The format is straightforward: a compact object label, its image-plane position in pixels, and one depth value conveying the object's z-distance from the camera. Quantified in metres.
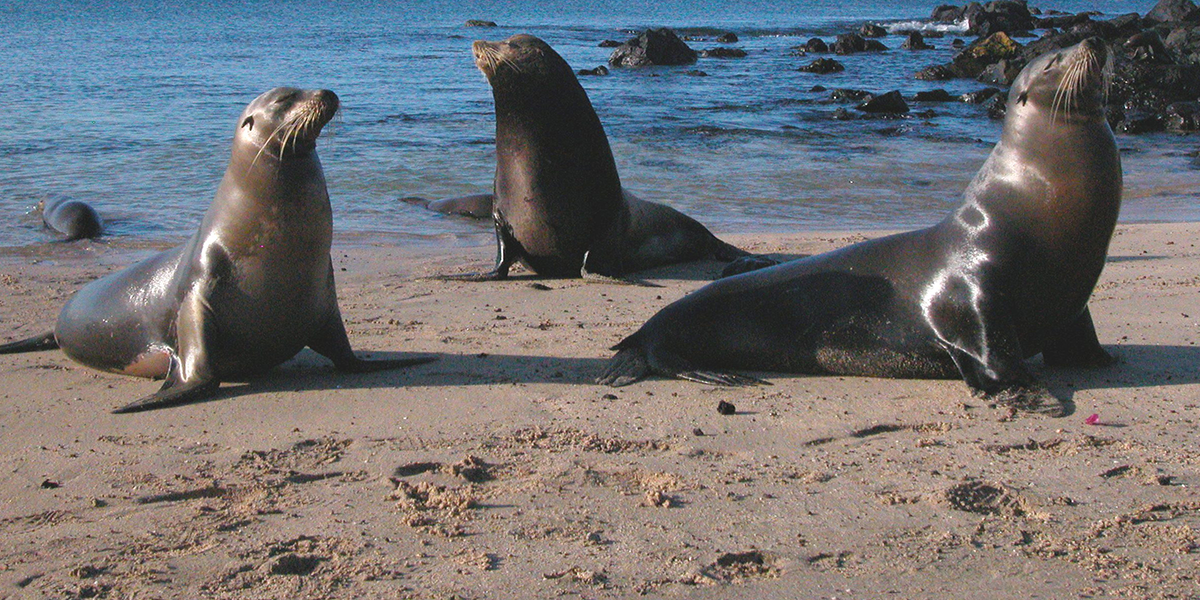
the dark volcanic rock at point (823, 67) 30.82
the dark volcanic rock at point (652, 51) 32.22
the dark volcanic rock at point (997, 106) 21.66
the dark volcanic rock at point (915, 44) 39.04
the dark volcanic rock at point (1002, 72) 27.14
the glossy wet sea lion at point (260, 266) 5.20
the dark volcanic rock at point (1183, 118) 19.70
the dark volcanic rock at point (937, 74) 29.16
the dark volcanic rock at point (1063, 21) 42.72
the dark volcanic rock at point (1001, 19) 44.94
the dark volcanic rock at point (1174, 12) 37.09
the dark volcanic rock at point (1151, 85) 22.31
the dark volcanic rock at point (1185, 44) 26.71
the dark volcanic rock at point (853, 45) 37.00
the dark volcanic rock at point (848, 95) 23.71
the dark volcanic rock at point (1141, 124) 19.52
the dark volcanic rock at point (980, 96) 23.80
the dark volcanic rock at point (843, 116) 20.98
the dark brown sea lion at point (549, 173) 8.31
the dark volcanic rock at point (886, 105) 21.98
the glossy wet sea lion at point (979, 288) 5.02
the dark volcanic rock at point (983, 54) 29.45
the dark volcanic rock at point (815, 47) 37.53
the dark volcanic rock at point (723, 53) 36.12
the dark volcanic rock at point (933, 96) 24.36
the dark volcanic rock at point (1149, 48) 25.36
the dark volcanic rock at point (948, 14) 53.54
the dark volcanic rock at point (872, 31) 44.81
